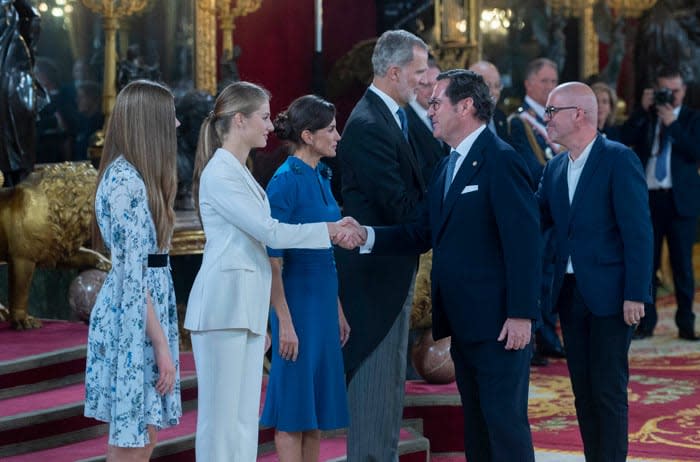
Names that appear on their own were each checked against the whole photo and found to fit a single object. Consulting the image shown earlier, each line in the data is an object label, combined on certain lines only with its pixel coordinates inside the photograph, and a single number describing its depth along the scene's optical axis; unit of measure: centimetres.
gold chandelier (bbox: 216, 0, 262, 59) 2012
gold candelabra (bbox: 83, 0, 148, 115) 1772
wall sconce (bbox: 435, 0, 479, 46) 2086
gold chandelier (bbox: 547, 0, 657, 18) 2370
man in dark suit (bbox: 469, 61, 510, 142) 1514
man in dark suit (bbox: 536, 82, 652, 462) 974
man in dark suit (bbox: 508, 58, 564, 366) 1513
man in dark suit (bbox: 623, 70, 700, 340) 1819
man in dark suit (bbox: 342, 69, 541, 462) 880
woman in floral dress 809
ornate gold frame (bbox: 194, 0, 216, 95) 1984
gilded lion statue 1323
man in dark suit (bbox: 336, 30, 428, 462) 1005
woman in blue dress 957
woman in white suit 856
